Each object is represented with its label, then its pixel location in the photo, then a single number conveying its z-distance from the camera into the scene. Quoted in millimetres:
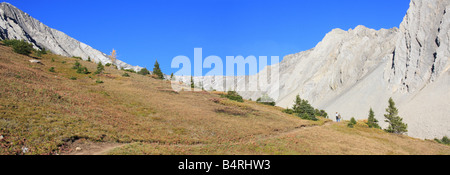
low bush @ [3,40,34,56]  56062
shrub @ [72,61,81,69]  55197
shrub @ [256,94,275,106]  69188
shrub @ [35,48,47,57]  58812
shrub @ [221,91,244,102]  57125
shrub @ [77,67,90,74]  52509
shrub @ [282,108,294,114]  54291
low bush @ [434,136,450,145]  46406
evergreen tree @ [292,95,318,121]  51450
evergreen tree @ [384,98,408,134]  49844
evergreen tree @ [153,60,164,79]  88150
